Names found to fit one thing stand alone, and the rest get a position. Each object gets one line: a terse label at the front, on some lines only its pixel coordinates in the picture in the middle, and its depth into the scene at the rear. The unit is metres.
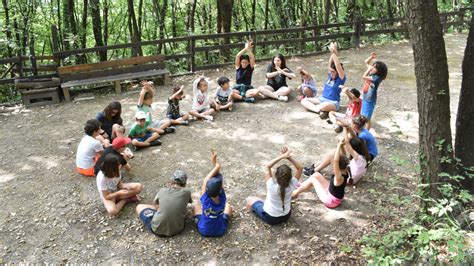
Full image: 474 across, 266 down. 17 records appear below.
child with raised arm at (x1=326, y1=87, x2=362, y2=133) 7.09
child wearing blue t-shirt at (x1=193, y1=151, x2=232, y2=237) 4.64
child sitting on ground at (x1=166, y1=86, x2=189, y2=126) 7.84
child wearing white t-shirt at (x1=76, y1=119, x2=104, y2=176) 5.92
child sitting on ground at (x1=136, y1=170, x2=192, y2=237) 4.78
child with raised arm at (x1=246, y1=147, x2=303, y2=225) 4.78
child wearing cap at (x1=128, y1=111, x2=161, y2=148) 6.96
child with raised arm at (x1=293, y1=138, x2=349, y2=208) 5.09
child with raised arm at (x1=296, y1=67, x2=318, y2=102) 8.78
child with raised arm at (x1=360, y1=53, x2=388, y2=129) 7.09
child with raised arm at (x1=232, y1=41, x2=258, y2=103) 9.09
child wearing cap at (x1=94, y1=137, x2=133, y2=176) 5.43
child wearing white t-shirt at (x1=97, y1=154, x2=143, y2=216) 5.06
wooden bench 9.71
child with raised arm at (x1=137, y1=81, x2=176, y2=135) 7.18
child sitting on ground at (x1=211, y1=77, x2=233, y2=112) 8.58
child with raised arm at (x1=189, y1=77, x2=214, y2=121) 8.10
